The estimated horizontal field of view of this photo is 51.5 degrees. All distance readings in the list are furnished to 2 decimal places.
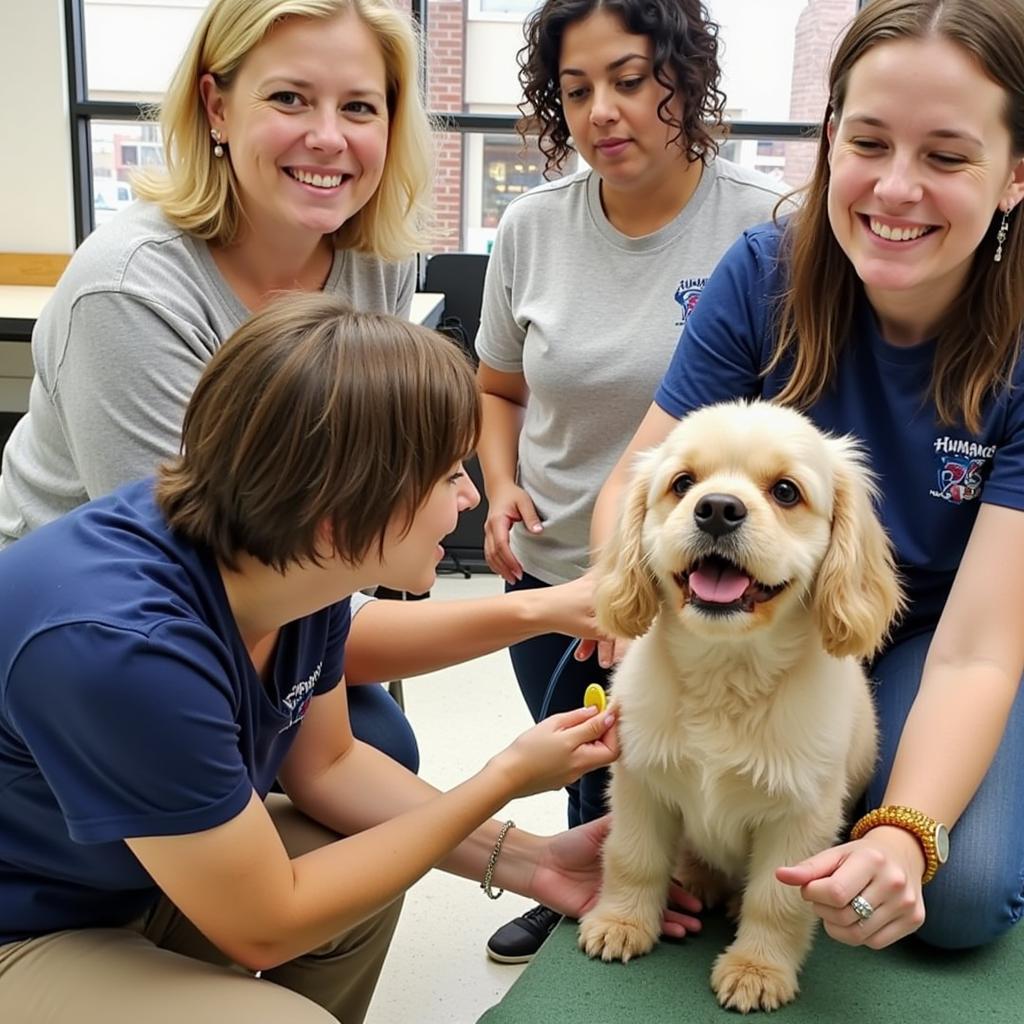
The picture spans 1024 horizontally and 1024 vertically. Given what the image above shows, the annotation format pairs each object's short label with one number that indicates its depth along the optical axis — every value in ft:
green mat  3.60
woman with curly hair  5.45
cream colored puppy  3.47
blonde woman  4.53
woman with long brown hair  3.69
